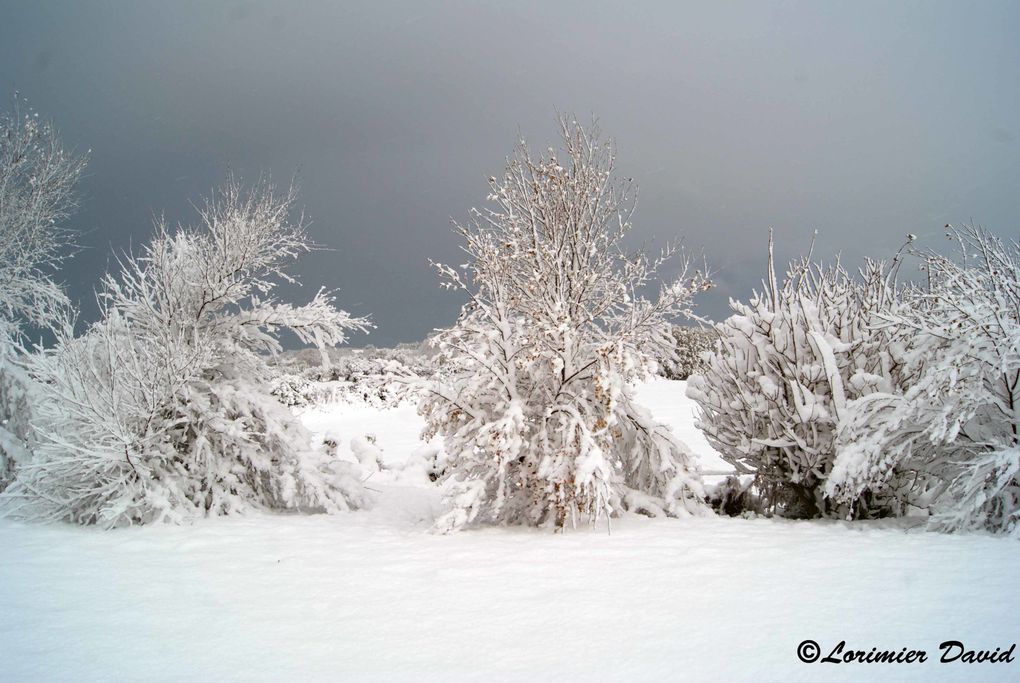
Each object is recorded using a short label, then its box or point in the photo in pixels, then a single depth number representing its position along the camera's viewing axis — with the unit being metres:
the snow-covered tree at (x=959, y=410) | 5.39
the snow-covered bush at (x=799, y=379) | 6.56
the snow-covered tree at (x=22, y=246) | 8.88
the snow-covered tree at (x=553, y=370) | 6.00
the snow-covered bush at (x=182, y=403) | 6.65
